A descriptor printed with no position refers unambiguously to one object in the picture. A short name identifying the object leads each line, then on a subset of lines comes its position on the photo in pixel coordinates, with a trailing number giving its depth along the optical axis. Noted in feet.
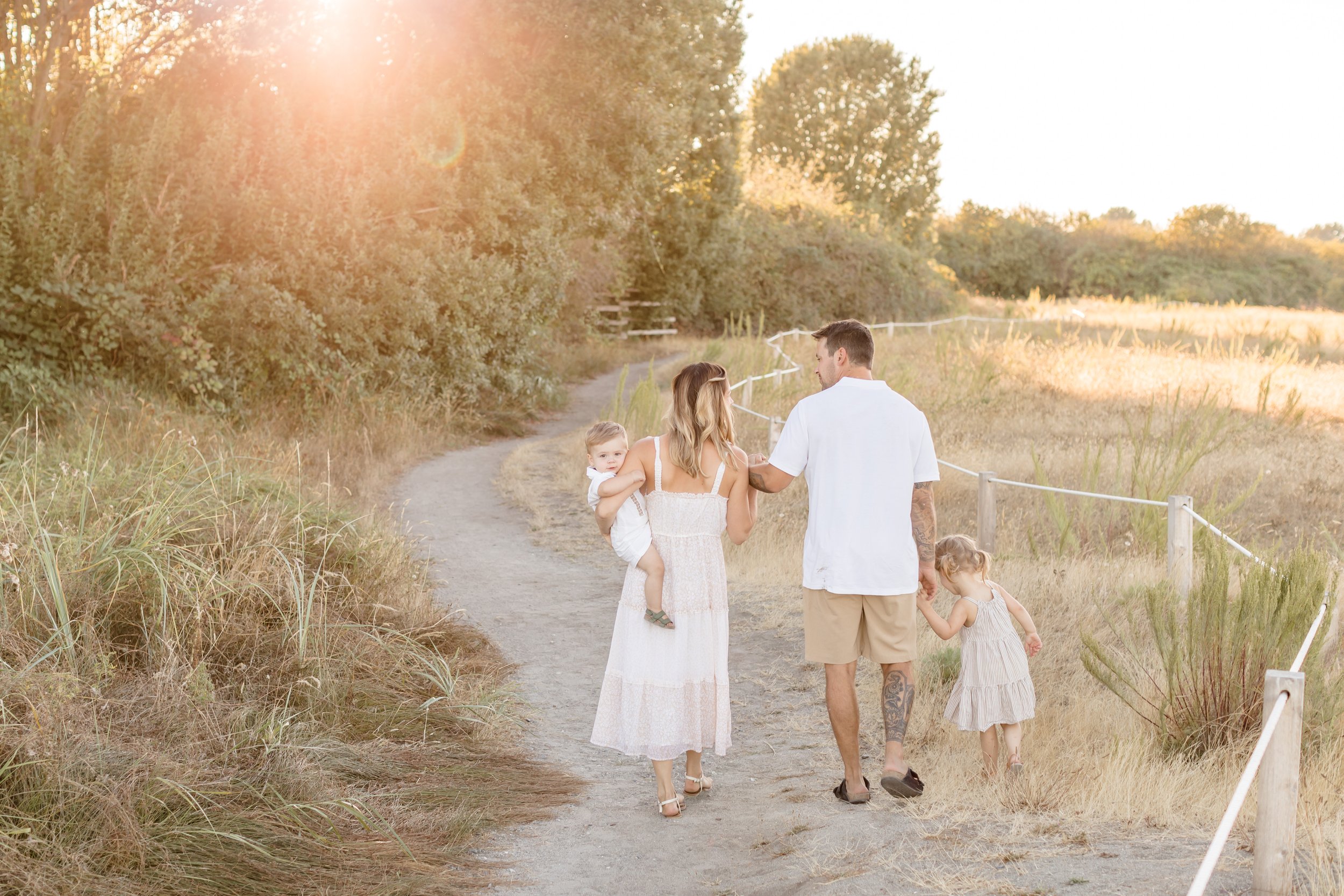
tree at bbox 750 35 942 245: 191.42
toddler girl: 15.64
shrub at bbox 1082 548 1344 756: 15.76
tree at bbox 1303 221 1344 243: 306.76
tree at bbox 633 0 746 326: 106.01
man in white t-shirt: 14.55
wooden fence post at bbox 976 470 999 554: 26.94
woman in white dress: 15.30
